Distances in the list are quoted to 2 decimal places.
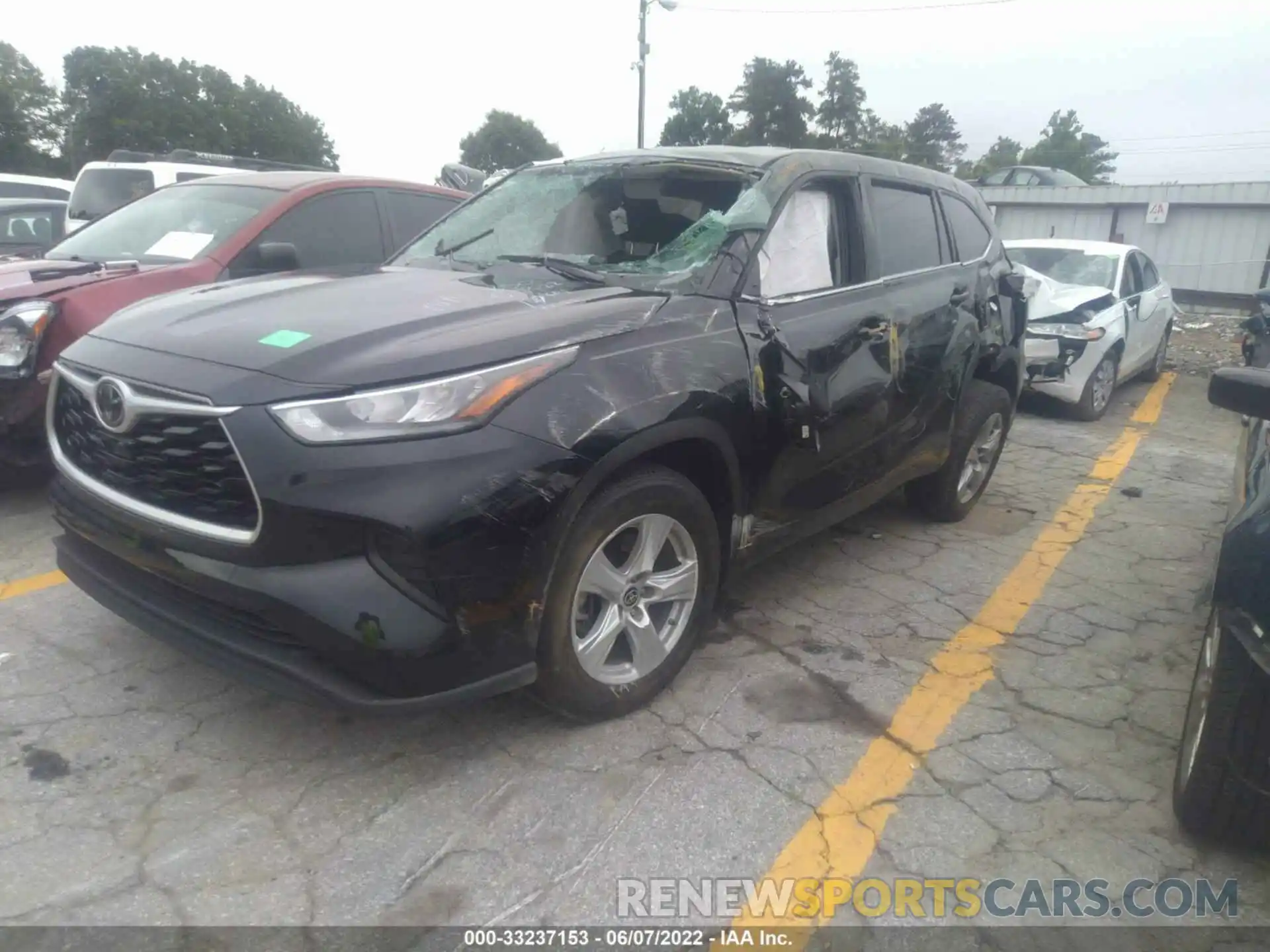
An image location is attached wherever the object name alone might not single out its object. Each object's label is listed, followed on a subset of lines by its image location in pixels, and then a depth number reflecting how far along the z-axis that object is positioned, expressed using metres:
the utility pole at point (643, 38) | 21.84
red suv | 4.11
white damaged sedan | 7.94
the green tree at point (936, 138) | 69.19
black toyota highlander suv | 2.24
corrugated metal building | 18.58
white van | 7.81
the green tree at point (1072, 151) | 67.00
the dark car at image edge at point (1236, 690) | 2.19
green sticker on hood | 2.45
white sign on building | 19.44
